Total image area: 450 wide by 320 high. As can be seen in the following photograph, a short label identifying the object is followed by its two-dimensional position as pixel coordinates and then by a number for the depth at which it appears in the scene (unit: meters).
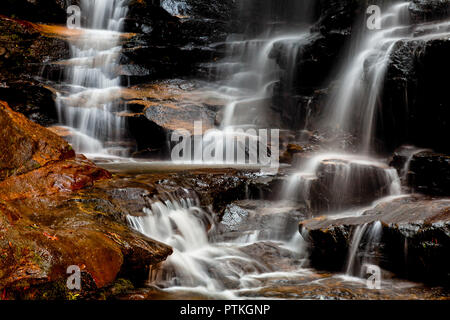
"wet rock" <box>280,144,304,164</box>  9.63
